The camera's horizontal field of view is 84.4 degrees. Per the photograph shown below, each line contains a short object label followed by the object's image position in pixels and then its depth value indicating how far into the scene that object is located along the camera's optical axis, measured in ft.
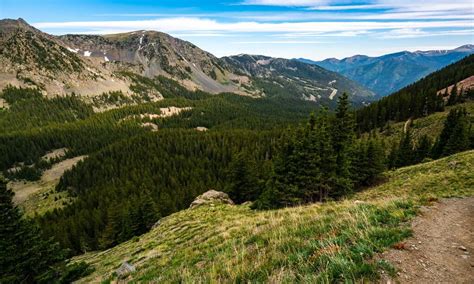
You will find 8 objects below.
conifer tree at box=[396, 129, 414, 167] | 210.57
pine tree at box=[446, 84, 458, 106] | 313.73
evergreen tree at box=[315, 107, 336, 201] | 114.42
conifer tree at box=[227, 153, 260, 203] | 172.86
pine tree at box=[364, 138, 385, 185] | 129.18
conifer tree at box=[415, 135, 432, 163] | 208.54
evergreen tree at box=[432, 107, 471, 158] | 168.25
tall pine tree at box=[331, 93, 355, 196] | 122.83
